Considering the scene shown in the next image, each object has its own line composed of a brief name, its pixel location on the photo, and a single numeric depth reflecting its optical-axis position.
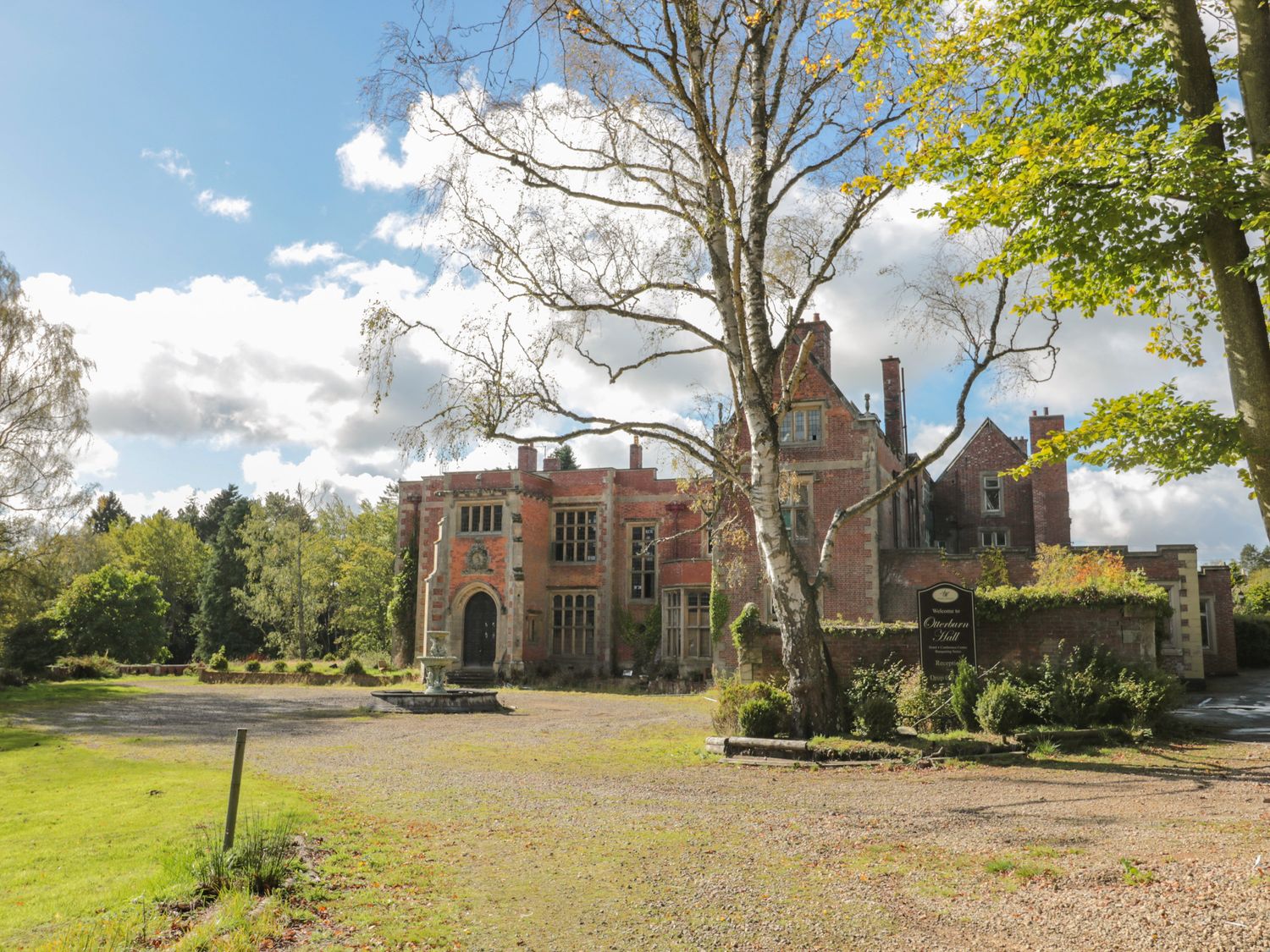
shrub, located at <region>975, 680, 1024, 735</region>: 13.48
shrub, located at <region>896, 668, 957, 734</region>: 14.28
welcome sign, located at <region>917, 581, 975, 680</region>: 14.61
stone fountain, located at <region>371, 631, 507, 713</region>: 21.28
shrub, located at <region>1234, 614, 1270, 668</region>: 32.91
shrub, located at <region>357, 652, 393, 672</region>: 36.91
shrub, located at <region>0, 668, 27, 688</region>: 27.19
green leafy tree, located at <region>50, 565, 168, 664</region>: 36.34
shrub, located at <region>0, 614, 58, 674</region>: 30.11
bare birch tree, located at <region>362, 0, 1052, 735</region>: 13.43
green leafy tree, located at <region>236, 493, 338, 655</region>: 47.38
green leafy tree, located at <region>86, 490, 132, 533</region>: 77.06
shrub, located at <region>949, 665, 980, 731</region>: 13.95
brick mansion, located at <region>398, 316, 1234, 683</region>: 26.05
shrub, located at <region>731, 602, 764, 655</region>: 16.77
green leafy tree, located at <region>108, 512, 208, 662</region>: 63.09
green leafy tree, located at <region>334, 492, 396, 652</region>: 44.97
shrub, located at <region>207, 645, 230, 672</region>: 34.03
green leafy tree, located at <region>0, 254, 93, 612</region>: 26.45
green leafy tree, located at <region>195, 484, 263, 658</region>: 54.06
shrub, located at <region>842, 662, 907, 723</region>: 14.18
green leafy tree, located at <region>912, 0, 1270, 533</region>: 7.12
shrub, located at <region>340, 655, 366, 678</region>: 31.57
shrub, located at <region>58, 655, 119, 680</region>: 31.52
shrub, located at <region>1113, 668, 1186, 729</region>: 13.62
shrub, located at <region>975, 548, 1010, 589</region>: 25.08
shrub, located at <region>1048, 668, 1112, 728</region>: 13.68
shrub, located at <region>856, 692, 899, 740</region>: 13.31
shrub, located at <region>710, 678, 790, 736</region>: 13.93
